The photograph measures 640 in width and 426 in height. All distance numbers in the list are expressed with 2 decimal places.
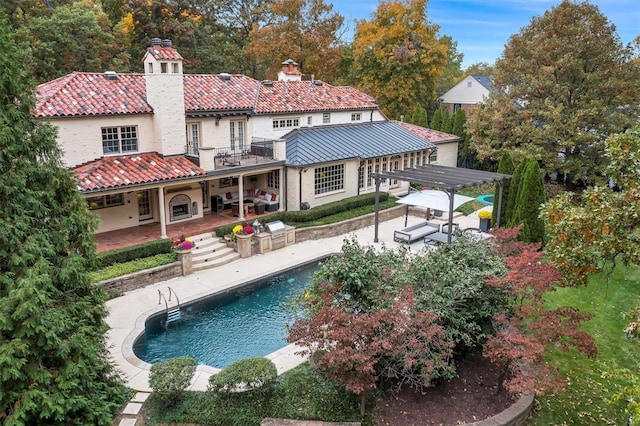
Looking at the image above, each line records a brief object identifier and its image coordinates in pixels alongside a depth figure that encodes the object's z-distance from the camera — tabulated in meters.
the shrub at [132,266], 17.72
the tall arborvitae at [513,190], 23.98
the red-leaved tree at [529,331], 9.52
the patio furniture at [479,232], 23.25
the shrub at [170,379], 10.59
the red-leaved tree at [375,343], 9.51
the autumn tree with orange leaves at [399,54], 43.24
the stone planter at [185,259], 19.61
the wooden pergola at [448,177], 21.80
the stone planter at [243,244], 21.53
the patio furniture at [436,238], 23.35
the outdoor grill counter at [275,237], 22.33
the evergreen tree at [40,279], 8.47
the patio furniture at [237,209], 25.43
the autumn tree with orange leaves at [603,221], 10.08
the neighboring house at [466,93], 54.53
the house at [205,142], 21.08
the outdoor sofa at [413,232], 23.64
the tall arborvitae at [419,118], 44.34
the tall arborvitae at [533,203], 21.53
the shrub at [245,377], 10.68
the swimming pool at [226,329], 14.22
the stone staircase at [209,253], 20.58
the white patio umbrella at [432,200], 23.11
